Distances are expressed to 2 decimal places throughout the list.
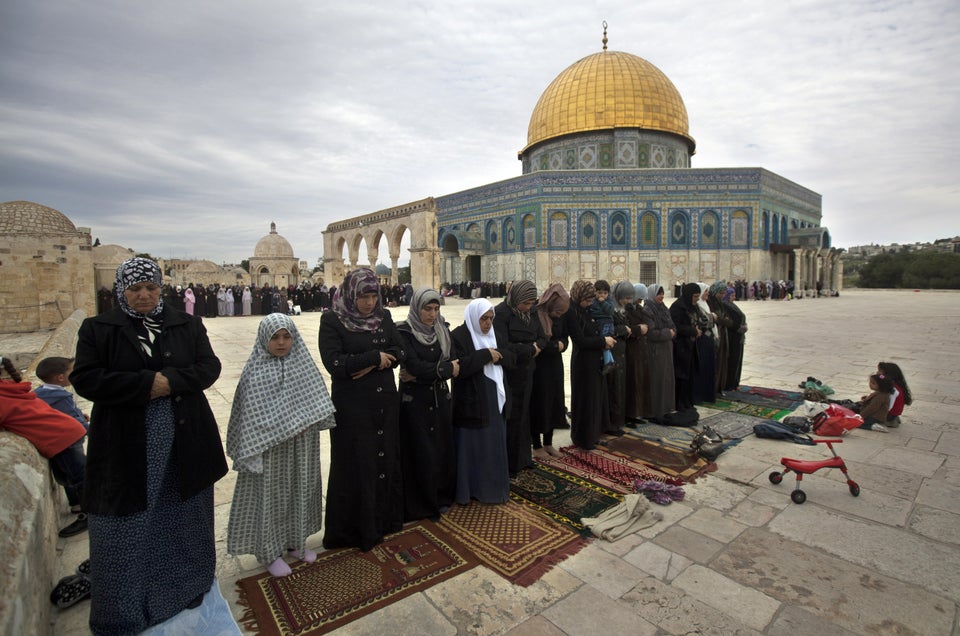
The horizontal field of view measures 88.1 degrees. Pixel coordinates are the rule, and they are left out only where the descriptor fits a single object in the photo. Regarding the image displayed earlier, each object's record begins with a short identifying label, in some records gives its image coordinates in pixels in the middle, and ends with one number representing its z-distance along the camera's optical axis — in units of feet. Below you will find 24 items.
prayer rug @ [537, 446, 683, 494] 11.55
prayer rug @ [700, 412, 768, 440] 15.24
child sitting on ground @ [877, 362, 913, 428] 15.30
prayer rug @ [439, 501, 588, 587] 8.25
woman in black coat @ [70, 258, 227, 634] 6.47
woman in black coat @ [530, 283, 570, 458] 12.93
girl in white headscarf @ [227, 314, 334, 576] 7.79
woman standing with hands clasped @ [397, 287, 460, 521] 9.73
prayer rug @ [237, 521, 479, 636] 7.04
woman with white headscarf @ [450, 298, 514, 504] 10.50
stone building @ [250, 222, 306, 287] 131.03
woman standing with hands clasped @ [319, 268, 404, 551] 8.70
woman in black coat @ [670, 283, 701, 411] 17.49
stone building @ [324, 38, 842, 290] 84.99
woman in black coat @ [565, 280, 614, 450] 13.55
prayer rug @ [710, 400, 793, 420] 17.35
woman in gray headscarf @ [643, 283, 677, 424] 16.29
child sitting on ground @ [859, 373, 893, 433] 15.33
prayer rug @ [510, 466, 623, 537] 10.09
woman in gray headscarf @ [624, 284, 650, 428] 15.96
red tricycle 10.41
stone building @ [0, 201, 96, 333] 37.55
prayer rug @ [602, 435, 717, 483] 12.26
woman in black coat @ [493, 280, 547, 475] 11.76
